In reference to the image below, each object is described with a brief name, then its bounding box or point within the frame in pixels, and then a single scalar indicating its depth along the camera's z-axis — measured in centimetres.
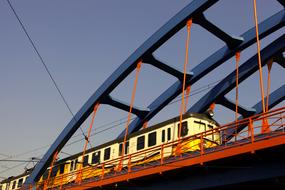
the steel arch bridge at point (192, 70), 2728
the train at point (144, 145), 2303
